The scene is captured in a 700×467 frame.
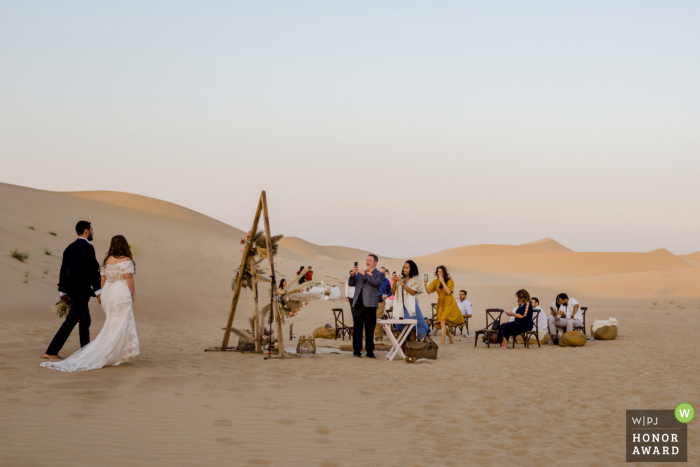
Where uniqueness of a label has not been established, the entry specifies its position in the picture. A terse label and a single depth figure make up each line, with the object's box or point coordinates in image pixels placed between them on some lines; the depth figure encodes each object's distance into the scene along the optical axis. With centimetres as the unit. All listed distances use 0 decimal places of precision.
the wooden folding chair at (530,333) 1220
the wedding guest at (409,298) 1095
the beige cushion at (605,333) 1373
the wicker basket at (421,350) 1022
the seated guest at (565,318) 1325
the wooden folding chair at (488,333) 1214
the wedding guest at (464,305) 1558
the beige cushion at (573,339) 1241
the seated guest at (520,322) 1221
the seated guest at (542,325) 1322
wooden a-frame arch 1027
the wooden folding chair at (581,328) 1315
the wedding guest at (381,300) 1114
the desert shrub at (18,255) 1967
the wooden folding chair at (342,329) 1360
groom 813
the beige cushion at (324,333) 1433
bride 784
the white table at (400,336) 1042
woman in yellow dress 1245
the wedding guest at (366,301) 1039
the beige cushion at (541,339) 1318
